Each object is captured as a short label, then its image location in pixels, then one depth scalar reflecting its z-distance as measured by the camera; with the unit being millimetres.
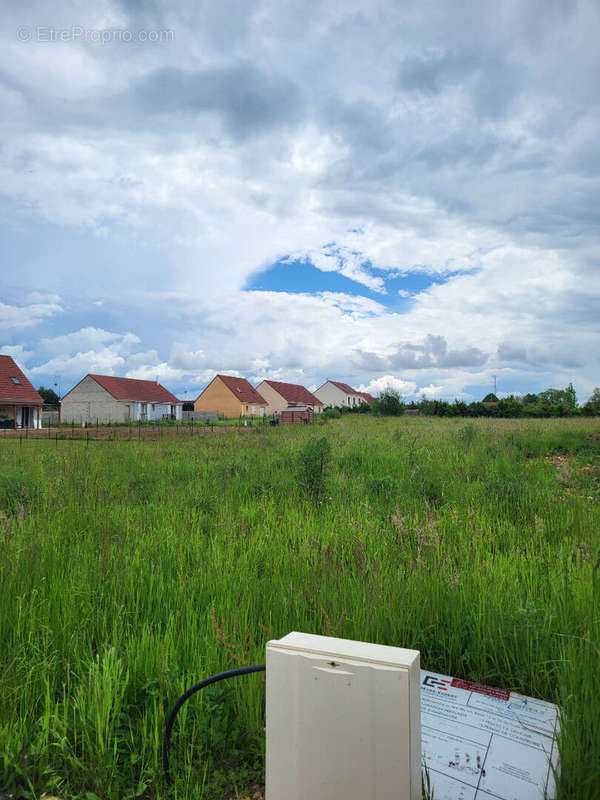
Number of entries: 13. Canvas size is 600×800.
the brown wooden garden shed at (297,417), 38269
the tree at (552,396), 93000
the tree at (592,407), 50781
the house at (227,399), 66000
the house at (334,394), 90375
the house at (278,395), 76812
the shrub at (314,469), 7148
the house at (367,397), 100812
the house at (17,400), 36375
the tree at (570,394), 90812
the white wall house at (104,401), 54281
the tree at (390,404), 51781
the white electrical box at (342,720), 1350
